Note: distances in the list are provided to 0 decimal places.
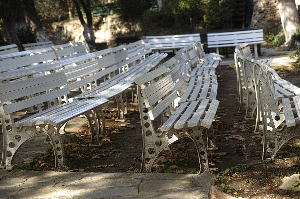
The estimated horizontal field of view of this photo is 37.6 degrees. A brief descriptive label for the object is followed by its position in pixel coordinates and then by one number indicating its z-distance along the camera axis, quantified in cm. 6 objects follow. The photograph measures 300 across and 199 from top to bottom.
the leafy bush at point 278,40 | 1764
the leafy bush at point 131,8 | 2872
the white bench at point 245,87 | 647
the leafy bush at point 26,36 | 1492
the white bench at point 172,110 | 428
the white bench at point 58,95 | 469
